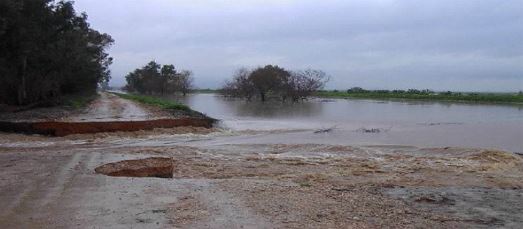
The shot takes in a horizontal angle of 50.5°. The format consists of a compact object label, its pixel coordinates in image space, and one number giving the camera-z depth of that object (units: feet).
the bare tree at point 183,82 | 436.35
